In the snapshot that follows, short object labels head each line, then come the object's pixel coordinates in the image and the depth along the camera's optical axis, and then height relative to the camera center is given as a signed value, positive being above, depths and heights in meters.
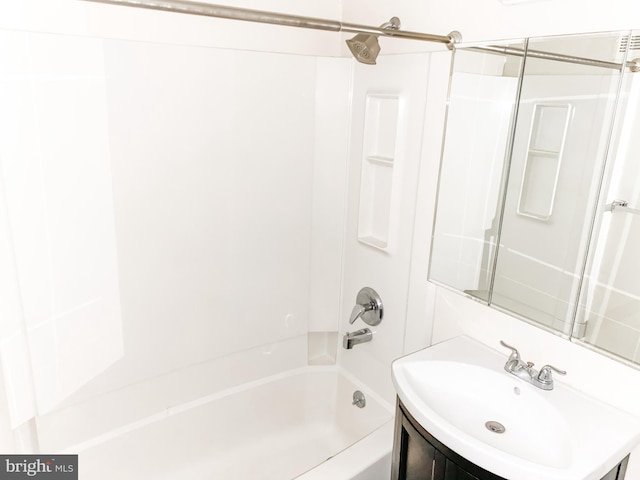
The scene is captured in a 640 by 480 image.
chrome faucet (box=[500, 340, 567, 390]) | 1.42 -0.68
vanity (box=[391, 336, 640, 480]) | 1.18 -0.75
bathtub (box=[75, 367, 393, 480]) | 1.90 -1.29
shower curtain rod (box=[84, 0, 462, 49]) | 1.17 +0.24
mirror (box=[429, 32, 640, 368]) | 1.28 -0.17
